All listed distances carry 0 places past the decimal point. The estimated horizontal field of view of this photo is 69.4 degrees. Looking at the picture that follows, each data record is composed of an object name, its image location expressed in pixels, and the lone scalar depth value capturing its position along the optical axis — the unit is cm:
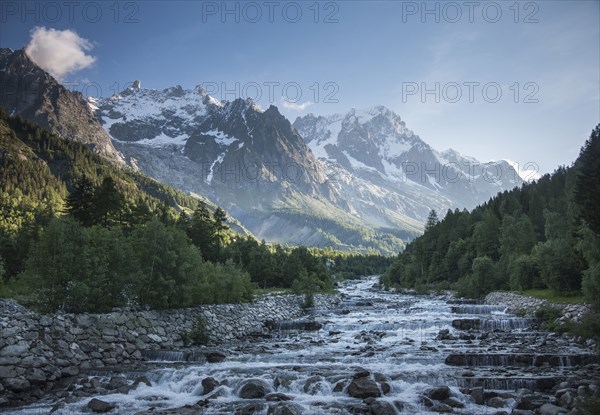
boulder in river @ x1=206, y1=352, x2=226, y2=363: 3262
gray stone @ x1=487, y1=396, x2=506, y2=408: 2136
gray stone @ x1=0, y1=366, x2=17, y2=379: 2493
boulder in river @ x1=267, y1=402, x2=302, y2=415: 2061
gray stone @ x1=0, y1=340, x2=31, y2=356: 2619
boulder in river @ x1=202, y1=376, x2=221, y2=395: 2528
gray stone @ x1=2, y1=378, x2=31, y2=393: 2456
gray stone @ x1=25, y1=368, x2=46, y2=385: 2572
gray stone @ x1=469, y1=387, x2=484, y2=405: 2223
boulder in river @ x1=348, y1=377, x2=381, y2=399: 2352
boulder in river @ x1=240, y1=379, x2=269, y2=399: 2409
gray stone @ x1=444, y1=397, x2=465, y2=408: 2180
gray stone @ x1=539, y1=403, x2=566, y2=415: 1894
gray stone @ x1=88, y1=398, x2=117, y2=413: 2194
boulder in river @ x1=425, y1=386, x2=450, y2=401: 2280
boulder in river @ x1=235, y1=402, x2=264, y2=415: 2109
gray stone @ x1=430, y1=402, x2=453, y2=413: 2127
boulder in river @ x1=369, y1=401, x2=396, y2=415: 2072
